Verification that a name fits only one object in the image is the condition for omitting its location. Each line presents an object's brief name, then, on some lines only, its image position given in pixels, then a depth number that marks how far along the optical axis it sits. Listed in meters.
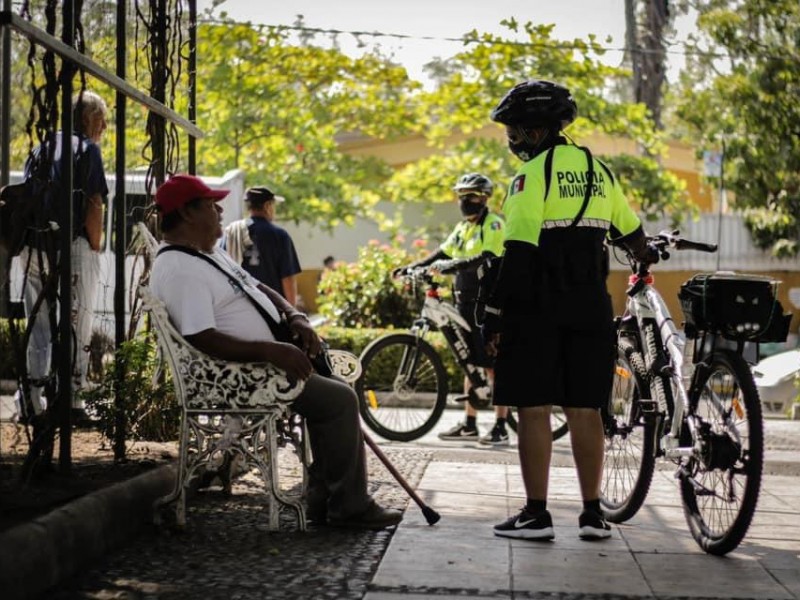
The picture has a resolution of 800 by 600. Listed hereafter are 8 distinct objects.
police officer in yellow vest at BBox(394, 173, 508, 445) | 9.84
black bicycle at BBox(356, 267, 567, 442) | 10.12
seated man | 5.56
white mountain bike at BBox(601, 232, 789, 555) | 5.31
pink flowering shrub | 17.14
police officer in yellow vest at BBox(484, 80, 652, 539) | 5.65
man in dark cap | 9.72
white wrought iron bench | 5.61
